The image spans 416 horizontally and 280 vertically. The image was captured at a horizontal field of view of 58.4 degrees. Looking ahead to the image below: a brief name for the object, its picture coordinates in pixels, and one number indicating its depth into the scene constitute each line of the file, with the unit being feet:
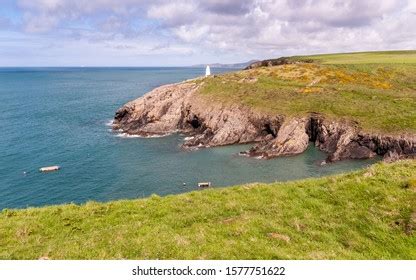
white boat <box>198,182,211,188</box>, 210.38
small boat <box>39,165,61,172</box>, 240.12
